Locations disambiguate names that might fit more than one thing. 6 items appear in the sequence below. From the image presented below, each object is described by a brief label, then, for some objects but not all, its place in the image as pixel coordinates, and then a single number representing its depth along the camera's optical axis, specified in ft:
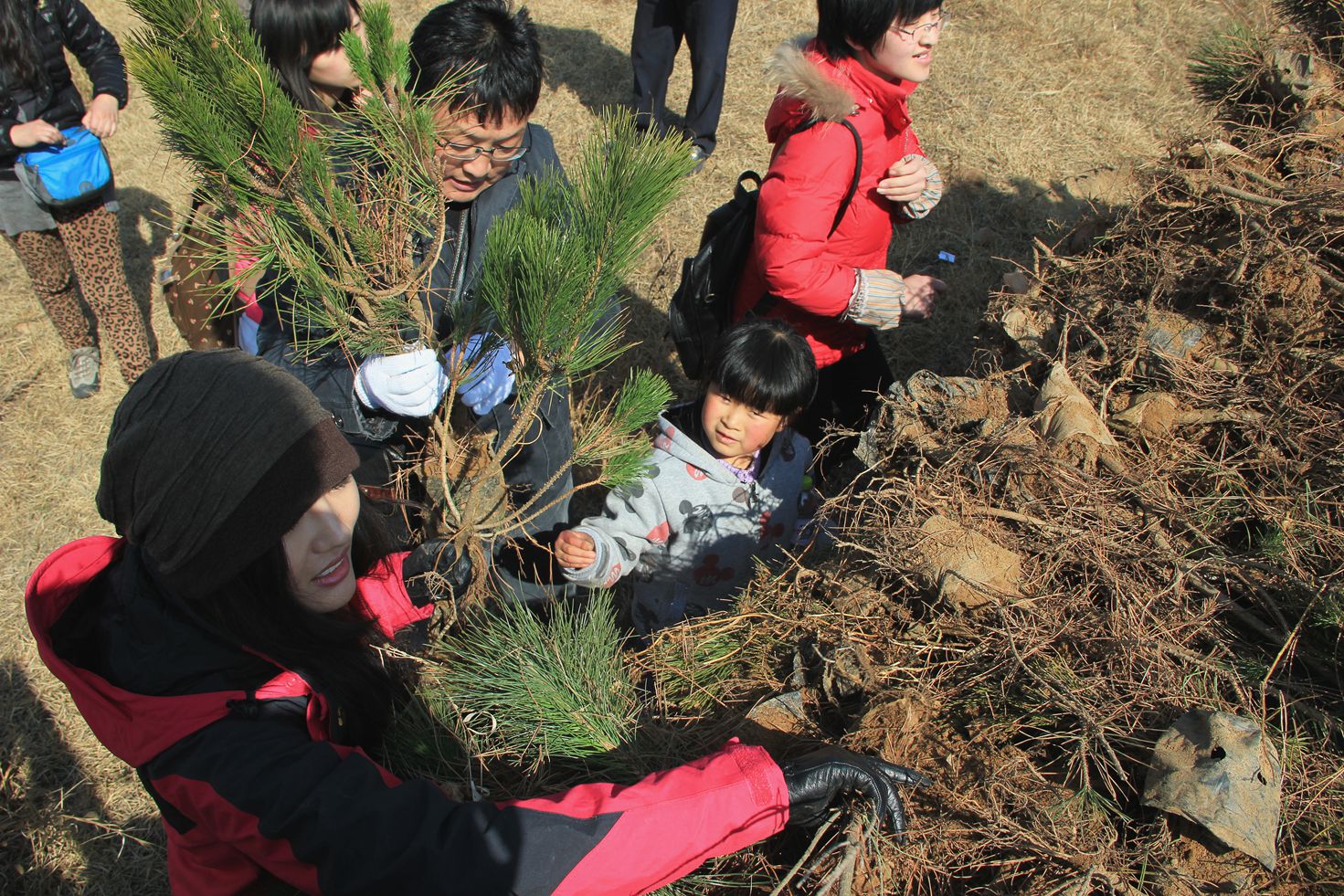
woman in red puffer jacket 6.40
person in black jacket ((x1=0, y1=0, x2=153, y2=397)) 9.16
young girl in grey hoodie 6.23
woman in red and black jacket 3.46
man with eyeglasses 5.54
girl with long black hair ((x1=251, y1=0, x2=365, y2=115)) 6.40
